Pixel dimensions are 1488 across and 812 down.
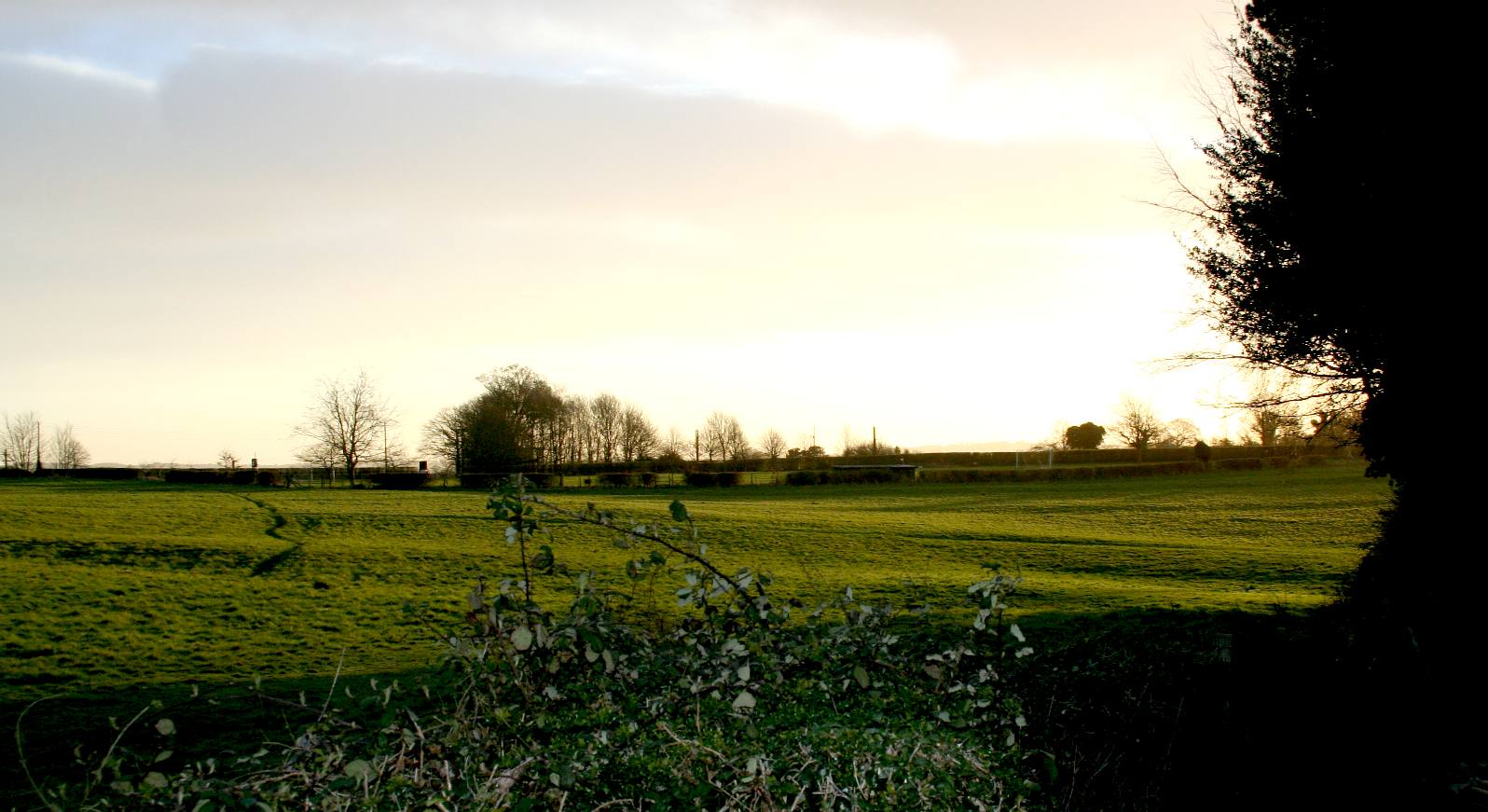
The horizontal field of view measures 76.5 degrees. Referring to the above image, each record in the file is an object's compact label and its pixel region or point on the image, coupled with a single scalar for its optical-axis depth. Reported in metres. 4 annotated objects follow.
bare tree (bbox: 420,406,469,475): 60.74
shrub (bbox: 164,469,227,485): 48.00
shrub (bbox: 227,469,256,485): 47.56
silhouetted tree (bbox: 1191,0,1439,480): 10.41
